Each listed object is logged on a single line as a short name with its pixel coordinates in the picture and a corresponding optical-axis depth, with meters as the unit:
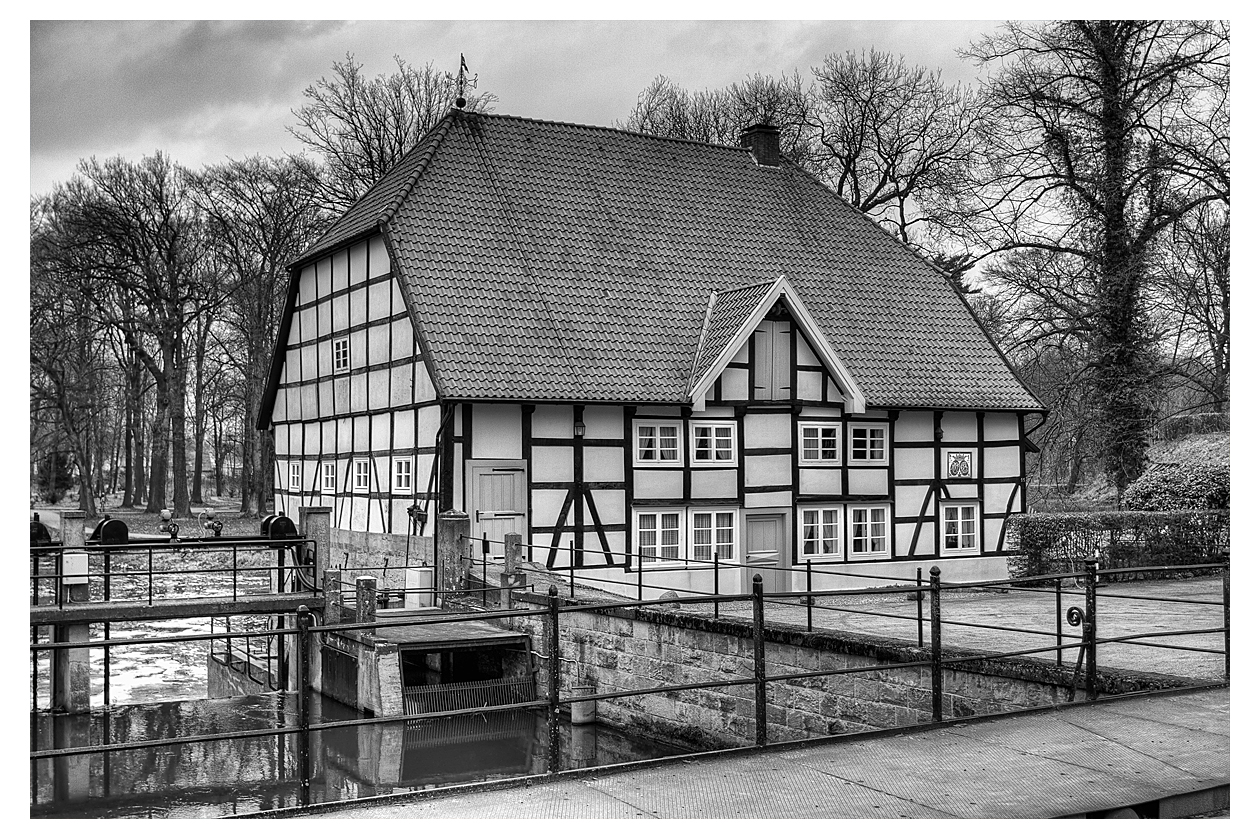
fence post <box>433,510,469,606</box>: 17.16
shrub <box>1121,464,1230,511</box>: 21.38
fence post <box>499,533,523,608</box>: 16.47
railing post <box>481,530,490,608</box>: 16.75
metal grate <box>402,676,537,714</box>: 16.27
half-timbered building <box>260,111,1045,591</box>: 18.86
